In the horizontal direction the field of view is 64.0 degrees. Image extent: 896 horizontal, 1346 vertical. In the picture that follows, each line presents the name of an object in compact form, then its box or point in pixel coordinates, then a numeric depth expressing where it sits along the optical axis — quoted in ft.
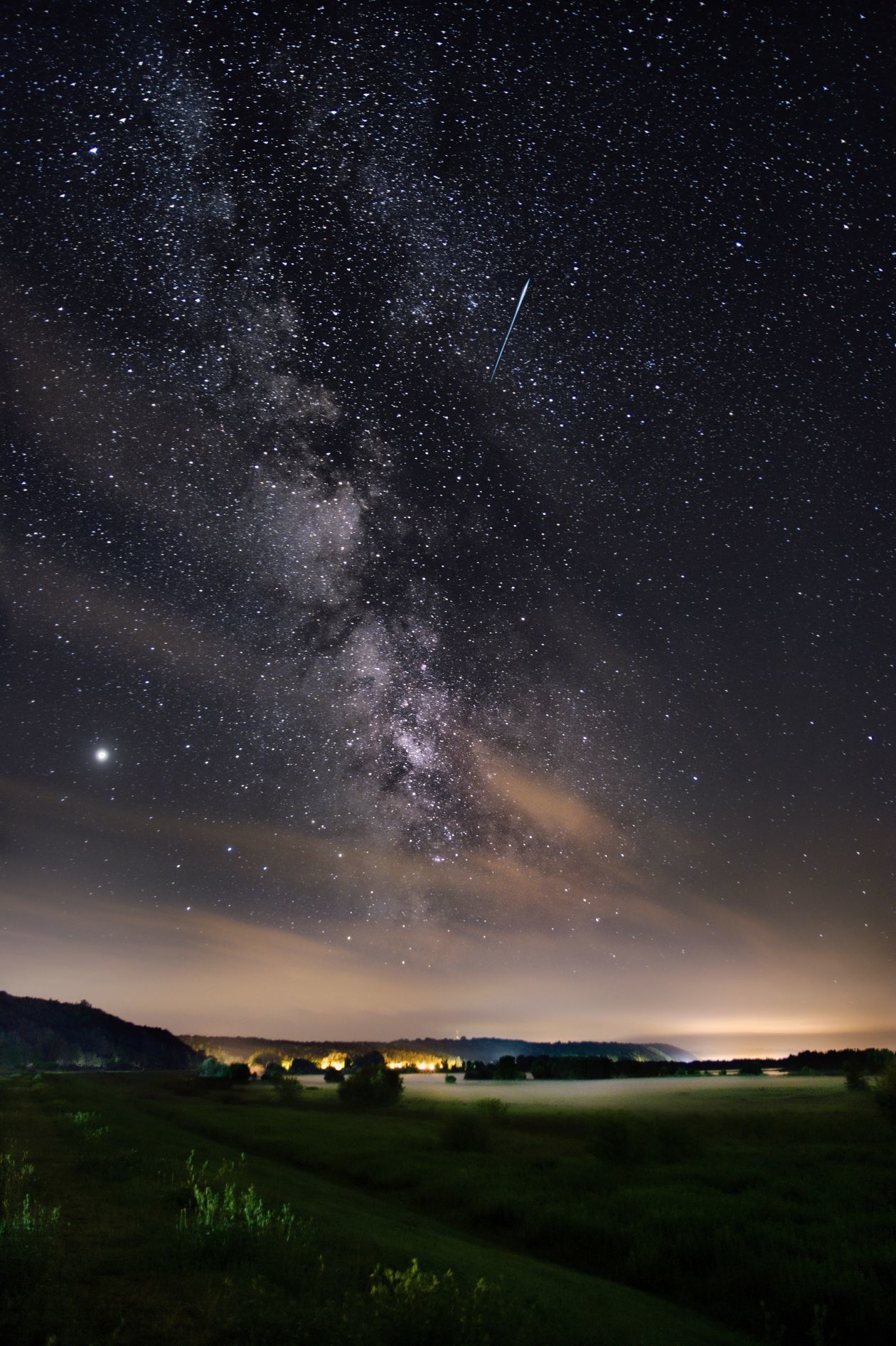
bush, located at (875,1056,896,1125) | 127.24
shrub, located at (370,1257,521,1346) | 24.34
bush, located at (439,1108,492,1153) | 105.70
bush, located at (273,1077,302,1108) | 209.71
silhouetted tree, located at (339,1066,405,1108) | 202.18
